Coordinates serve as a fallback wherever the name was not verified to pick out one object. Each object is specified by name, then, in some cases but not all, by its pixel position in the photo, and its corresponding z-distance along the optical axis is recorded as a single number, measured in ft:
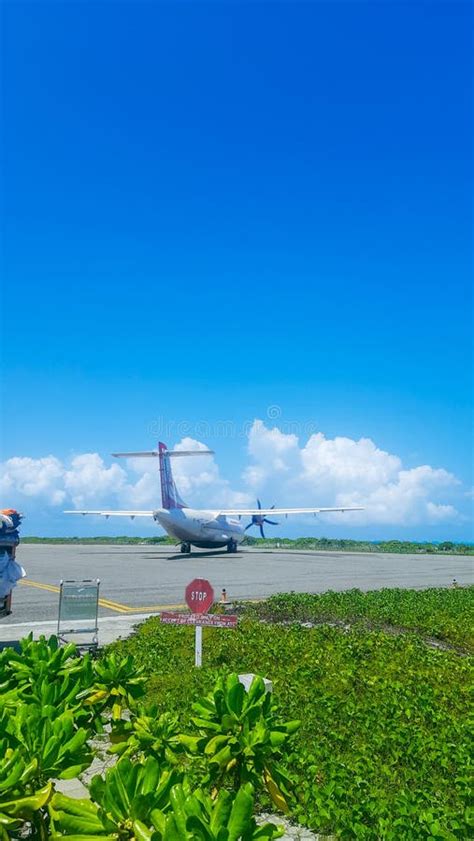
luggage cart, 36.06
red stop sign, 30.55
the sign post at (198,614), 29.07
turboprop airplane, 143.64
